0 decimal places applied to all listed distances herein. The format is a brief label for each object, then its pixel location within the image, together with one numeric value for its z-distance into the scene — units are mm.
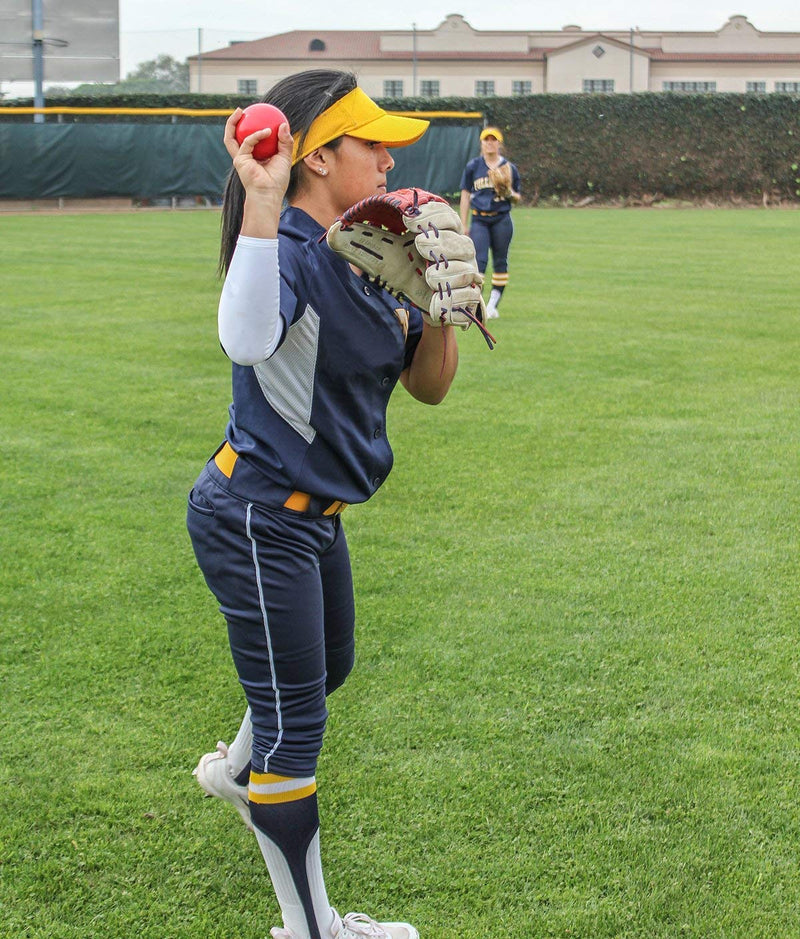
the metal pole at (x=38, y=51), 34531
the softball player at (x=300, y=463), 2506
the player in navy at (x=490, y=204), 12977
